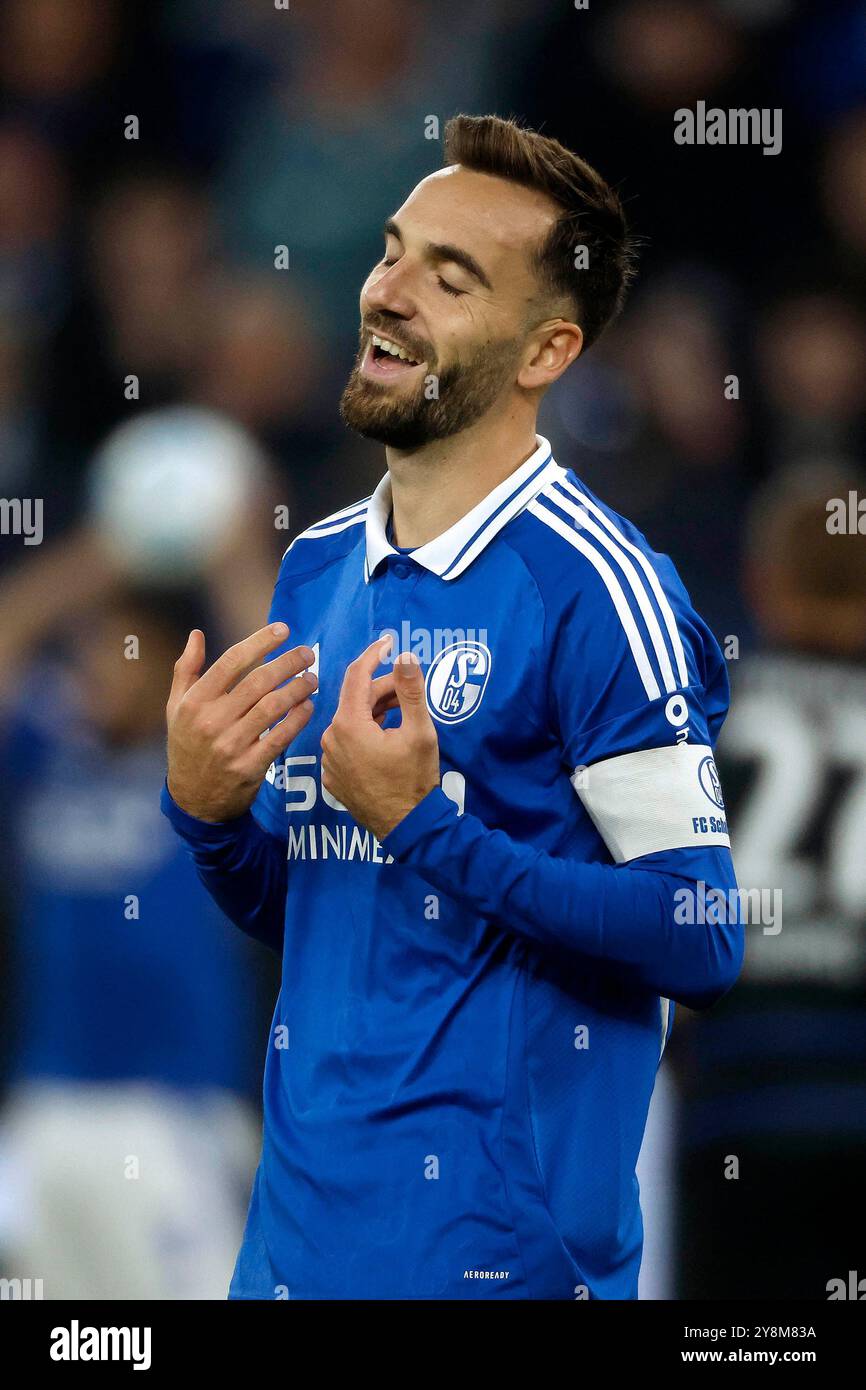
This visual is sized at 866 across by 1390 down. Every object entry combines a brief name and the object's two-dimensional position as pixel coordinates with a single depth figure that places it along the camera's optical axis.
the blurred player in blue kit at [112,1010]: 6.18
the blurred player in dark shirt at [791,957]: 6.09
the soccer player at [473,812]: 3.50
